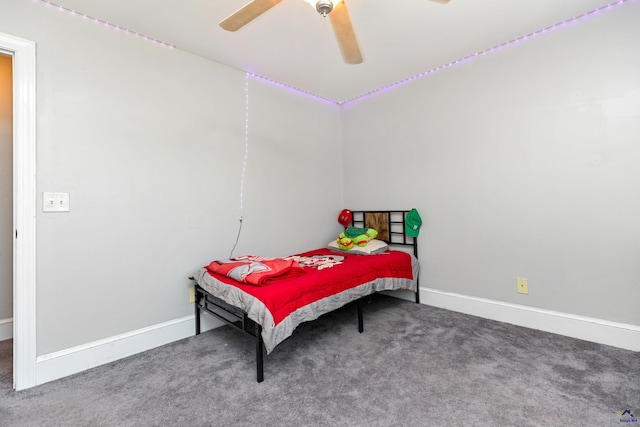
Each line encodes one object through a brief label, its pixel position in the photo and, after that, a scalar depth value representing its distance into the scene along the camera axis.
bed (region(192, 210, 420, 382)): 1.74
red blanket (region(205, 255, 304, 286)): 1.93
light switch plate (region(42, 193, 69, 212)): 1.78
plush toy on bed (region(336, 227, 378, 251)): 3.05
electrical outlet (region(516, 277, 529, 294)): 2.41
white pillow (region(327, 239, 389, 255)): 2.94
